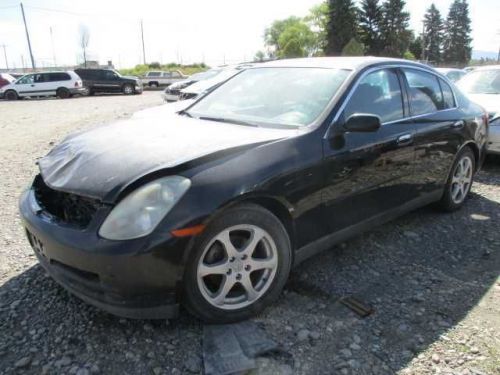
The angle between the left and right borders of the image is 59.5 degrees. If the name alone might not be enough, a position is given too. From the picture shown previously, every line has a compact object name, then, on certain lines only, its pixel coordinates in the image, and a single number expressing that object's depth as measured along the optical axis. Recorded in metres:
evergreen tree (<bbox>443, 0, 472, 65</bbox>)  74.62
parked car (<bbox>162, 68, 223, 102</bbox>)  14.50
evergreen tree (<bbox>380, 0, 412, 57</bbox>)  57.19
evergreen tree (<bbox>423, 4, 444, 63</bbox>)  76.38
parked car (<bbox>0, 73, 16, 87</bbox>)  25.00
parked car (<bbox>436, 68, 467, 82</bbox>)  13.11
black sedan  2.23
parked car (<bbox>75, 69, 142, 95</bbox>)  27.16
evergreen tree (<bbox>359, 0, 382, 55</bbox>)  56.56
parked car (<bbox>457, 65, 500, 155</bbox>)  6.25
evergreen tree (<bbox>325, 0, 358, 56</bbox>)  53.56
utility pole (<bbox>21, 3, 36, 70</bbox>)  45.81
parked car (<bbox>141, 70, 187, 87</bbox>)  35.17
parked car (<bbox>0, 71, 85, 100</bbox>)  24.22
